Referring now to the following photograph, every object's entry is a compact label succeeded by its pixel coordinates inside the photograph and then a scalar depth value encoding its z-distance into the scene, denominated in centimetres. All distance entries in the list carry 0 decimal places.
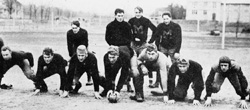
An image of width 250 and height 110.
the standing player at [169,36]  832
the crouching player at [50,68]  719
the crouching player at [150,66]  680
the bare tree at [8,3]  3561
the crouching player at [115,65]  681
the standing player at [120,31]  777
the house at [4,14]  3962
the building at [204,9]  6612
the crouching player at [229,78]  629
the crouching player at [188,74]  656
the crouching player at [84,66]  697
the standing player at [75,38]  819
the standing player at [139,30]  851
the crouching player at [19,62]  766
